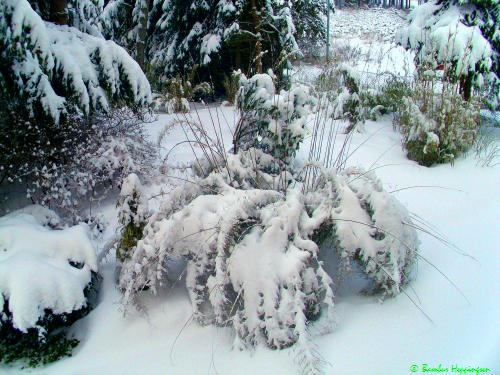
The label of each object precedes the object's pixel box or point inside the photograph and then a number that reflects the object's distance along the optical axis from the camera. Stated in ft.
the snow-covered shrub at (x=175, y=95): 16.30
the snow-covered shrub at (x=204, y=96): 21.00
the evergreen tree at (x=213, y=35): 19.48
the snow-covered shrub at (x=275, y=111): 7.82
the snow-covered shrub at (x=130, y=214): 7.11
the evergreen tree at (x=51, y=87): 8.15
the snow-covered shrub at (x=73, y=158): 8.97
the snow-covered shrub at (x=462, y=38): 14.89
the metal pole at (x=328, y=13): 25.22
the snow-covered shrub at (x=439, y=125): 12.34
